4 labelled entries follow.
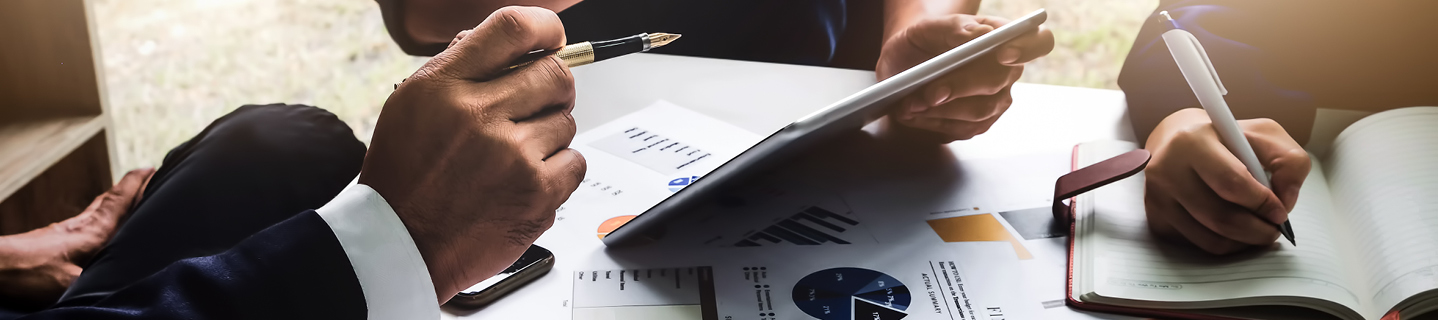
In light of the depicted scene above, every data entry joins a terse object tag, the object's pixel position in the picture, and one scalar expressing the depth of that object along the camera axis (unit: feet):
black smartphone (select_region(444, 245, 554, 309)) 1.84
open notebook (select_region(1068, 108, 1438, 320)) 1.84
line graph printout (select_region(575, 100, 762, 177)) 2.59
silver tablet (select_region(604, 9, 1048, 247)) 1.74
